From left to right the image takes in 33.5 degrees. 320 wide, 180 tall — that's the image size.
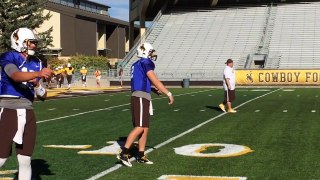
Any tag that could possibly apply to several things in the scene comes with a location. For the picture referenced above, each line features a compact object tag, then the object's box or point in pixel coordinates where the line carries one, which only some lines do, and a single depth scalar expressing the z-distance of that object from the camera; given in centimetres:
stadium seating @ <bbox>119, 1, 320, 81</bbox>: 4509
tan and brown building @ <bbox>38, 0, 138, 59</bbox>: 6138
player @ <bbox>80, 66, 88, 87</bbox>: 3818
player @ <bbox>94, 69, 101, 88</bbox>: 4000
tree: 4494
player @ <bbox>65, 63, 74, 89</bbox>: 3439
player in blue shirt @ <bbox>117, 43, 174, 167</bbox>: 780
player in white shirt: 1679
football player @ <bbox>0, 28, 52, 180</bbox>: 548
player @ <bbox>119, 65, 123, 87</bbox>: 4173
